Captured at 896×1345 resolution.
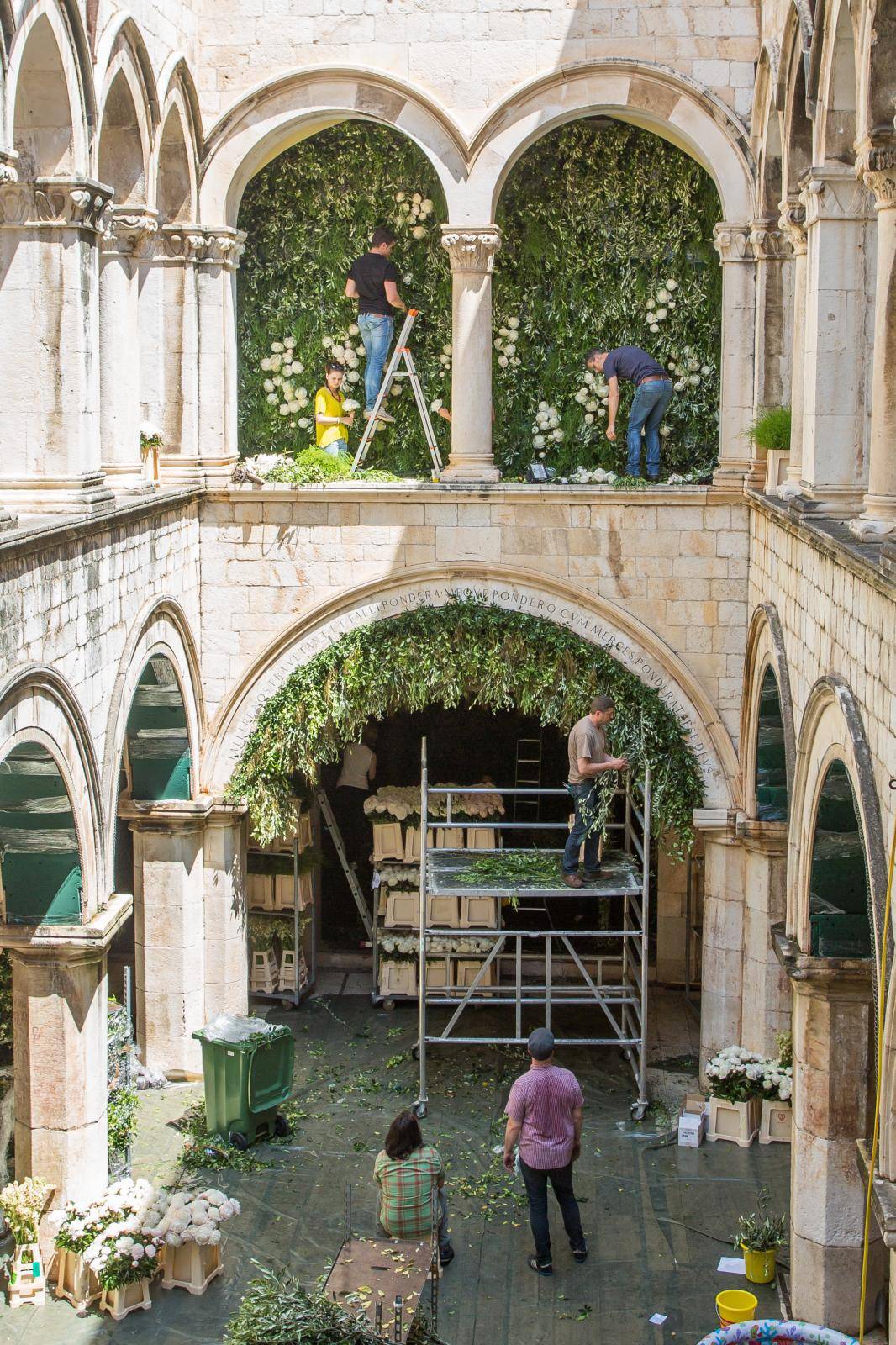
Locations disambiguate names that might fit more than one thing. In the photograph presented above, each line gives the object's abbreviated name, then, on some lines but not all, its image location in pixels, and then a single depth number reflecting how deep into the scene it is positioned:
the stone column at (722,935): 14.06
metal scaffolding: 13.25
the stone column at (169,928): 14.18
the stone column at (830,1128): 10.23
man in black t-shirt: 14.88
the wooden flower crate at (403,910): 15.75
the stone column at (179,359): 14.16
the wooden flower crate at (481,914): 15.48
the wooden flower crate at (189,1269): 10.81
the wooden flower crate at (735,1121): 13.09
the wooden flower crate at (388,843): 15.70
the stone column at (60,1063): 11.05
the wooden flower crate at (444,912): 15.45
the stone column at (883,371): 8.90
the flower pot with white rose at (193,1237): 10.71
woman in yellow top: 15.05
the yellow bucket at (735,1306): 9.79
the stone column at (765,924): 13.72
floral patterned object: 8.37
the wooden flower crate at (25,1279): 10.74
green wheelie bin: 12.78
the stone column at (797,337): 11.97
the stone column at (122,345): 12.62
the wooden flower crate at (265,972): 15.94
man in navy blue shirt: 14.66
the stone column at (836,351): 10.98
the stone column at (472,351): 14.12
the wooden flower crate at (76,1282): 10.73
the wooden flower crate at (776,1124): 13.16
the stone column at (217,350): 14.36
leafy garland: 14.02
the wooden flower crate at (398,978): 15.78
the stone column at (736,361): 14.02
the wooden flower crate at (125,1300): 10.62
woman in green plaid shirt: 10.13
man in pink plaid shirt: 10.49
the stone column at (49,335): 10.87
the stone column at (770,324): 13.73
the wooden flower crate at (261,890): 15.93
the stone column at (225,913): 14.48
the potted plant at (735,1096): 13.10
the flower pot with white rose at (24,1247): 10.74
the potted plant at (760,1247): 10.95
